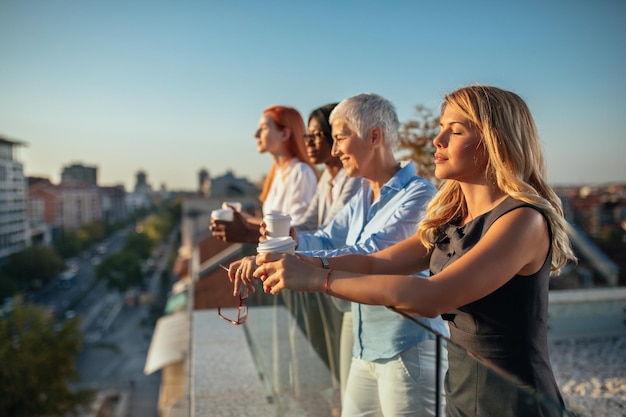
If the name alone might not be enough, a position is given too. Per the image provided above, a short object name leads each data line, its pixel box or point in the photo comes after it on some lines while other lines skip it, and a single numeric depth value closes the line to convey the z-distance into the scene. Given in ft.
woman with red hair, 12.49
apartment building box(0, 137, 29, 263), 252.42
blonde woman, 4.82
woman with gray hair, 6.00
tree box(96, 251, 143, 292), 223.10
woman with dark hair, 11.03
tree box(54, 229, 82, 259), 278.46
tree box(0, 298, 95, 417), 92.89
